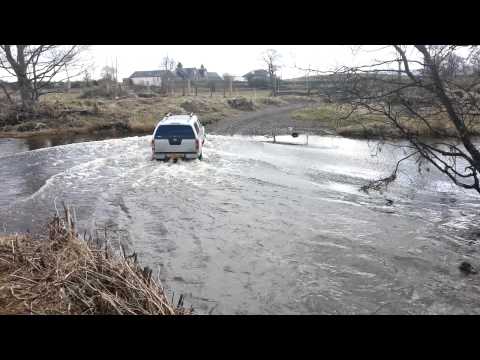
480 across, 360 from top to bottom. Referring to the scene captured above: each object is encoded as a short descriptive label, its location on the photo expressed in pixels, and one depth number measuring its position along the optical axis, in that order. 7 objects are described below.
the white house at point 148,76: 80.93
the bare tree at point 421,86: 7.77
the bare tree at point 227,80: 65.64
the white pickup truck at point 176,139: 16.12
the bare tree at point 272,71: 67.81
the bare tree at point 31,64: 31.70
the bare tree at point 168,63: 72.97
